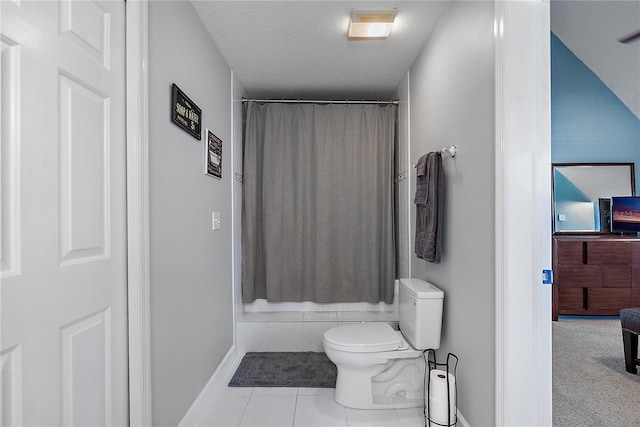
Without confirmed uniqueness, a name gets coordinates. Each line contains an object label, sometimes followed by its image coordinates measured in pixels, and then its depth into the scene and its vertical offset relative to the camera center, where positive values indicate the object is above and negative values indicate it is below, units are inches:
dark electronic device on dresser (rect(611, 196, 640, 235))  143.4 -1.1
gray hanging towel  78.0 +2.0
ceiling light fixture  78.5 +44.6
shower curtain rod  127.3 +41.2
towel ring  72.1 +13.2
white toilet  77.9 -32.8
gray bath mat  93.9 -45.2
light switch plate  90.9 -1.3
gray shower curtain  128.1 +5.0
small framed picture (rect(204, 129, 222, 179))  85.1 +14.9
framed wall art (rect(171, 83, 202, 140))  65.5 +20.6
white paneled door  35.2 +0.1
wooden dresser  141.7 -25.3
